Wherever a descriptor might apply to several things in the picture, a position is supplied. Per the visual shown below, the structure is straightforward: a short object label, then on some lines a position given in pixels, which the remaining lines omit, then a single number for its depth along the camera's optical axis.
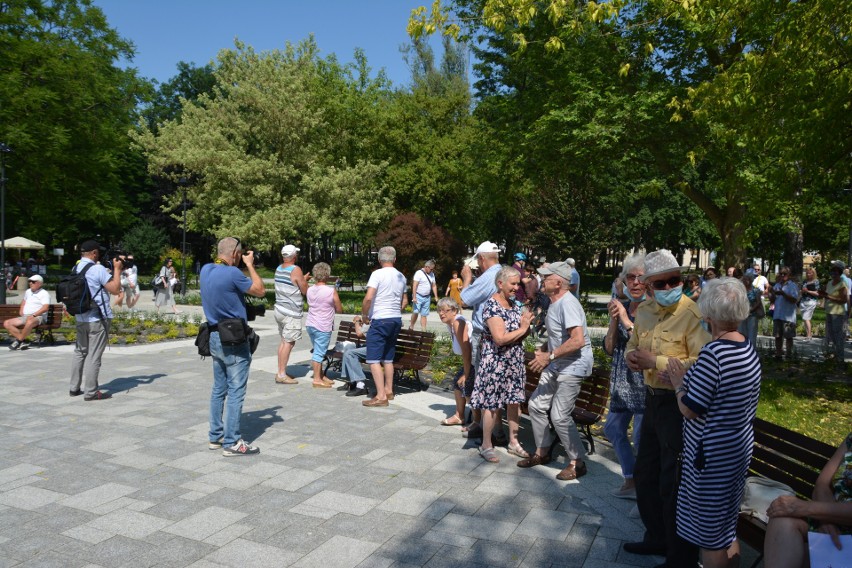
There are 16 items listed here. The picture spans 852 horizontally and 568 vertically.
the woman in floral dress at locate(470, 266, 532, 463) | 5.96
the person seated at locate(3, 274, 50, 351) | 12.62
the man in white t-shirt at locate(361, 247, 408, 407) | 8.37
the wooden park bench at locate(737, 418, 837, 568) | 3.74
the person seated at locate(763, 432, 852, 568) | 3.00
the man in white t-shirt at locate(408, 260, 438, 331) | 15.31
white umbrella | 37.21
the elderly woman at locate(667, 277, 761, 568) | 3.27
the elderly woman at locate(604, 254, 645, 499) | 5.05
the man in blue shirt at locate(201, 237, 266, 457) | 6.30
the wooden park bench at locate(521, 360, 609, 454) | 6.16
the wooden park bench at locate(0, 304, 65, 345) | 13.03
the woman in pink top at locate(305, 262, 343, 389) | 9.55
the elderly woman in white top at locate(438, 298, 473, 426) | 7.01
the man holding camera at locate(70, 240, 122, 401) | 8.47
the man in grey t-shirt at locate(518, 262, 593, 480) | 5.53
